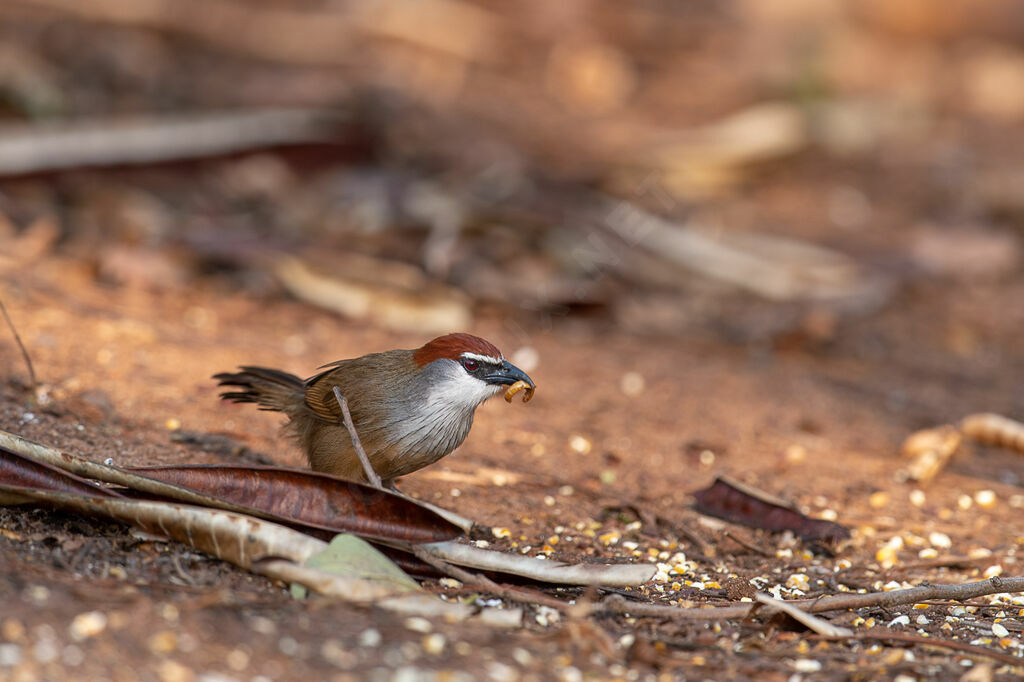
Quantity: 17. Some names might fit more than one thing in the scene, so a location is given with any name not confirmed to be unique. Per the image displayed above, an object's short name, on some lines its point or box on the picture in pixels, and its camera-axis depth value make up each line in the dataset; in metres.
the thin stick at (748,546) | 8.68
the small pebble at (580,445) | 10.85
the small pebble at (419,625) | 6.21
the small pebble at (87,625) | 5.68
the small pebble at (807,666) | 6.36
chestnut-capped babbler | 8.37
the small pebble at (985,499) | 10.11
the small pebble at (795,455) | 10.98
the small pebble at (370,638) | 5.98
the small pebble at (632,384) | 12.53
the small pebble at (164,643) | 5.69
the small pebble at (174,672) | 5.50
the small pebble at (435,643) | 5.99
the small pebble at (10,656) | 5.40
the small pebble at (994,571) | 8.46
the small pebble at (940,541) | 9.10
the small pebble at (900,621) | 7.28
